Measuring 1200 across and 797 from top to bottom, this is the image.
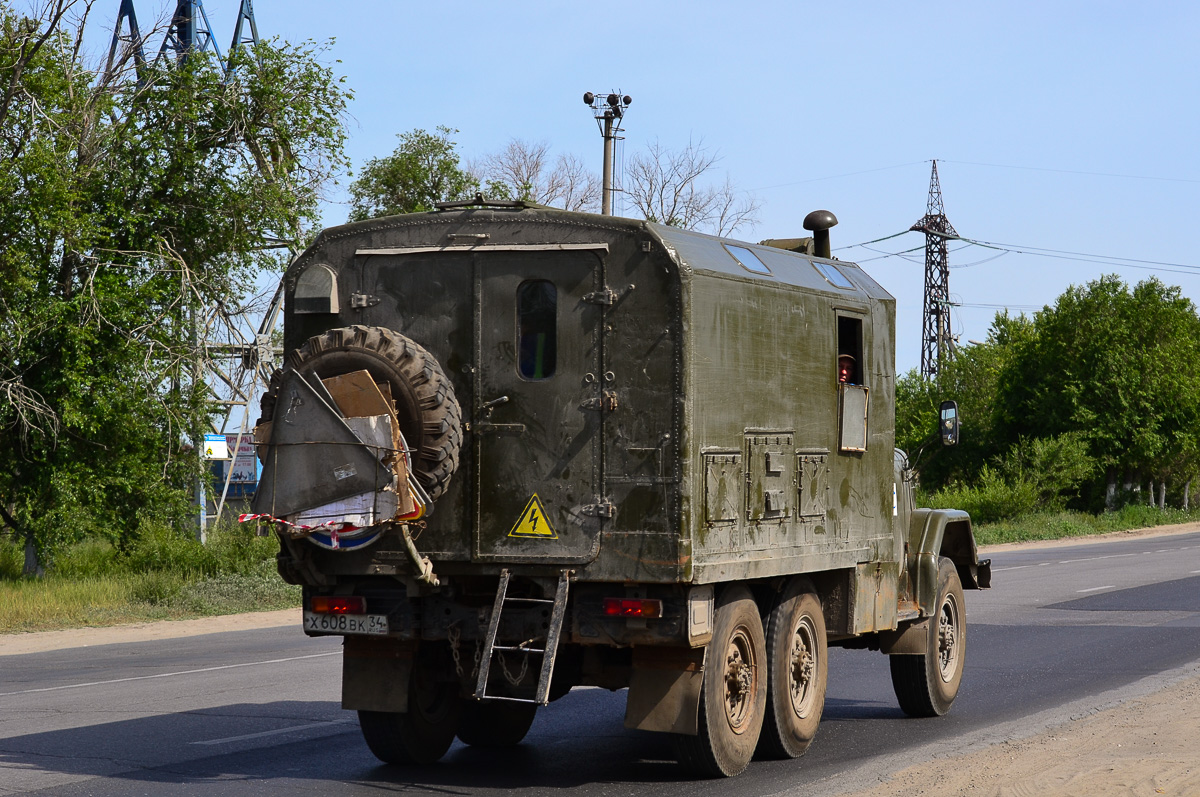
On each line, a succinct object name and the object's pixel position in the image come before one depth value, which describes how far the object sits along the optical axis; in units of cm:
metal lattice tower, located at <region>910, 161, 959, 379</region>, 7988
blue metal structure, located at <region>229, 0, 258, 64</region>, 3835
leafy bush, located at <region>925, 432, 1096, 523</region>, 4725
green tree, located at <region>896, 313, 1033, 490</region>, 5738
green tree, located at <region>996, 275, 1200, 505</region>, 5112
